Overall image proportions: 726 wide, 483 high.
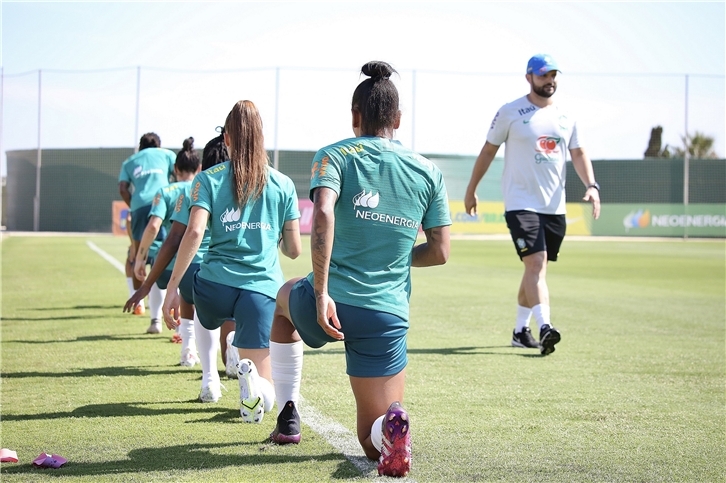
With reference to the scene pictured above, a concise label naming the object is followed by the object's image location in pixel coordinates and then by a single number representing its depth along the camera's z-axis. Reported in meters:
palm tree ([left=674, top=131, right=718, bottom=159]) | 56.19
